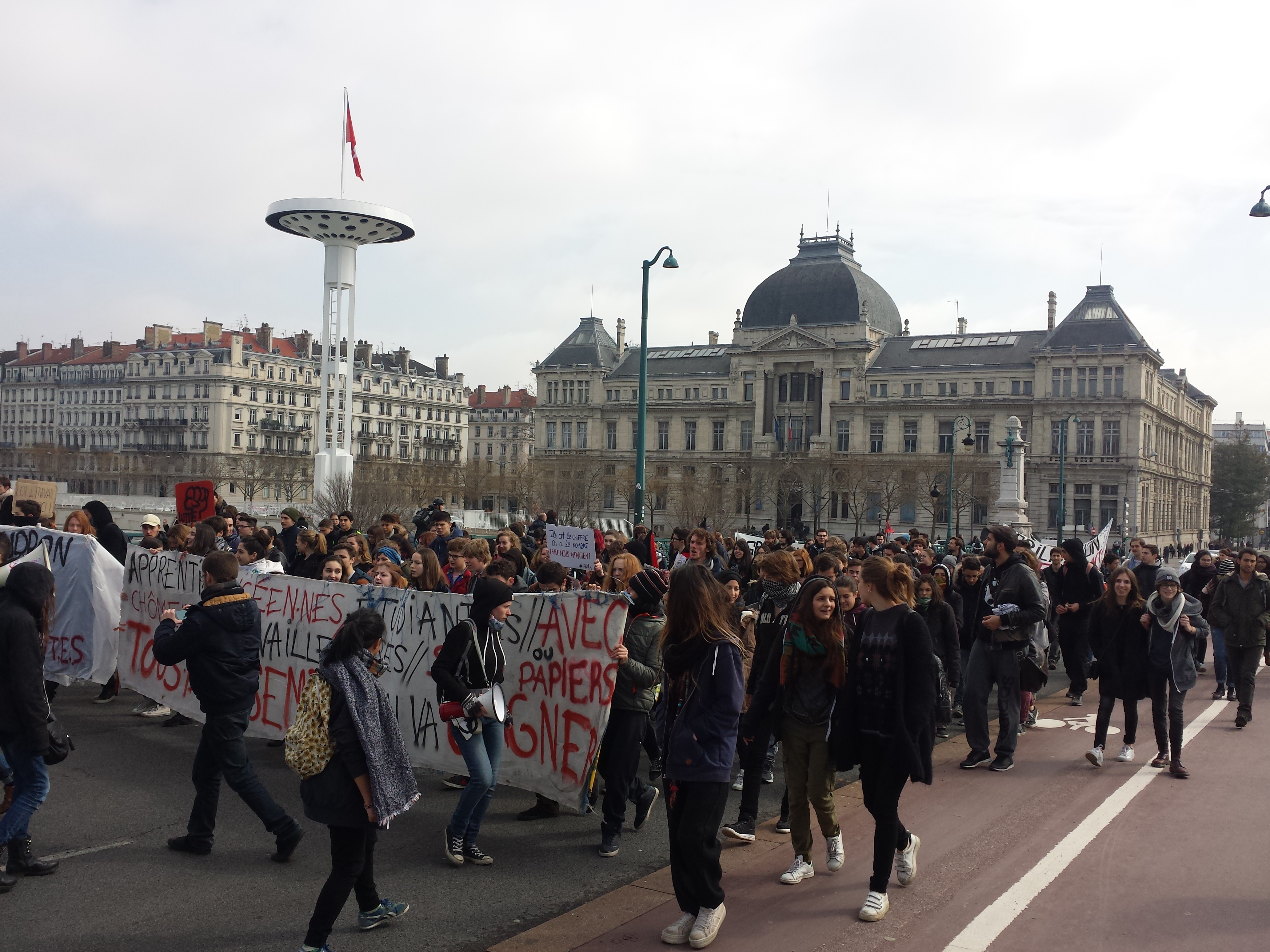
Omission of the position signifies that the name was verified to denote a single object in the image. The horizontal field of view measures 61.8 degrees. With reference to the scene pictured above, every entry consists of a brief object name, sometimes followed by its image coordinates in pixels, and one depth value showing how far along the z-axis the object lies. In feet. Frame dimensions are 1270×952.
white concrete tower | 147.23
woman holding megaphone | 20.90
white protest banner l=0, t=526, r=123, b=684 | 34.30
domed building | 265.54
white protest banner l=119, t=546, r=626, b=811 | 24.04
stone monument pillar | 119.14
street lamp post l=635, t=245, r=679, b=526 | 68.33
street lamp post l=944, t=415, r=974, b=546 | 190.49
